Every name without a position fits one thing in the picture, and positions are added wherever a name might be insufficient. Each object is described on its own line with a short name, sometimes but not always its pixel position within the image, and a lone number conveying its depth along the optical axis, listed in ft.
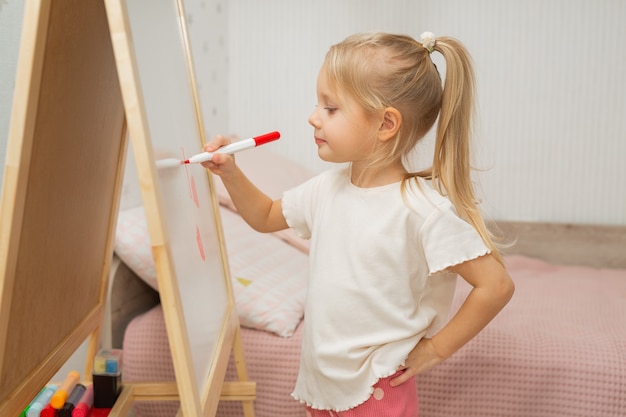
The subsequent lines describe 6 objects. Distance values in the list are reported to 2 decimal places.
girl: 3.36
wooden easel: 2.46
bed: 4.68
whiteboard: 2.33
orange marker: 3.56
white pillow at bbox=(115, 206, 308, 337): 4.94
